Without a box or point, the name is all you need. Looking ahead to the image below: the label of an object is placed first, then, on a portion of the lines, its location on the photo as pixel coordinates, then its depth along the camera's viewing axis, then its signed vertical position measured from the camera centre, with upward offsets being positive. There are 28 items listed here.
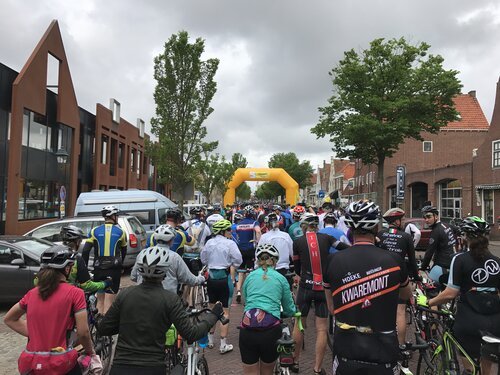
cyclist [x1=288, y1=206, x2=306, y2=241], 8.70 -0.51
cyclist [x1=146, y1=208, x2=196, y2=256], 6.16 -0.52
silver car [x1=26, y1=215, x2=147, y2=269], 11.52 -0.91
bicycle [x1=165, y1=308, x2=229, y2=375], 3.78 -1.56
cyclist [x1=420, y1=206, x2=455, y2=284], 5.97 -0.63
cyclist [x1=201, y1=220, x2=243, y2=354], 5.85 -1.00
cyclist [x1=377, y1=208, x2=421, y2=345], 5.22 -0.53
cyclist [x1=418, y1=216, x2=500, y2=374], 3.55 -0.74
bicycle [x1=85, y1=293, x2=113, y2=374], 4.85 -1.74
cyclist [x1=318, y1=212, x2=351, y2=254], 6.13 -0.43
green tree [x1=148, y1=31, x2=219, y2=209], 20.64 +4.84
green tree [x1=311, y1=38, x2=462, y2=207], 22.94 +6.30
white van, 15.10 -0.24
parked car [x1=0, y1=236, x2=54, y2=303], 8.24 -1.51
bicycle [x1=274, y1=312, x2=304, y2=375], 3.50 -1.29
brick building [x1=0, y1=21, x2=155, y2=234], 18.27 +2.92
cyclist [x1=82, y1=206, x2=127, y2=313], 5.97 -0.75
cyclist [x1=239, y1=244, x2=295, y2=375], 3.73 -1.08
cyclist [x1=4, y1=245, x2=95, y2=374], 2.87 -0.88
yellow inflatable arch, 33.03 +1.85
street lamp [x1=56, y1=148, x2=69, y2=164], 16.94 +1.67
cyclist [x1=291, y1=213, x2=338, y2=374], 5.11 -0.84
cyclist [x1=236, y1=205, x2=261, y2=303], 9.31 -0.83
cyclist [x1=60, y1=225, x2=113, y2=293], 4.50 -0.92
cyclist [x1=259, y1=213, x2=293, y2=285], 6.70 -0.67
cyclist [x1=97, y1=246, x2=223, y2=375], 2.66 -0.83
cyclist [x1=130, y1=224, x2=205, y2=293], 4.43 -0.81
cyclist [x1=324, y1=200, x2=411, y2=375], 2.46 -0.63
